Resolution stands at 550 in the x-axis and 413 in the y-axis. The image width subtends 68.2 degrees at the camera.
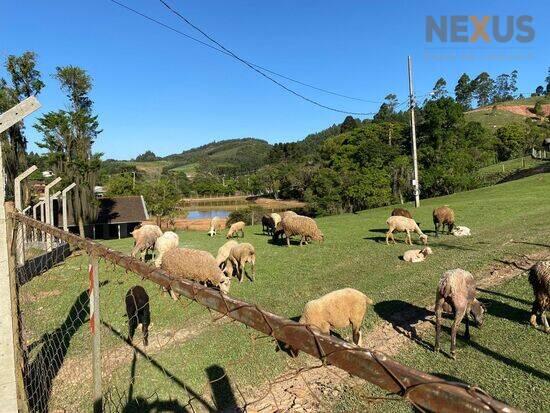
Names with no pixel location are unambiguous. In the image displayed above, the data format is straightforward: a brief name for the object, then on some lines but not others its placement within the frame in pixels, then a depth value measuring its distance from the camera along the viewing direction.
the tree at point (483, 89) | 136.88
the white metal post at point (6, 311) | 3.13
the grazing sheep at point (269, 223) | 22.80
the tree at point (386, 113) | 78.70
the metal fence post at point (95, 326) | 2.89
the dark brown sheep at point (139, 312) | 8.46
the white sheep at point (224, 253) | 13.41
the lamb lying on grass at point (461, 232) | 16.81
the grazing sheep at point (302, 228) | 17.58
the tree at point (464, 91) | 128.00
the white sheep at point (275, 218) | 22.61
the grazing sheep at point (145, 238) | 16.16
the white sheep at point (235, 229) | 22.27
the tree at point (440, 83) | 93.75
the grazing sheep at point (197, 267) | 11.00
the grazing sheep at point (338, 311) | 6.98
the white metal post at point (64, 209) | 19.28
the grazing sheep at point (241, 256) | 12.66
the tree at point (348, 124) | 100.14
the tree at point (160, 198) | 40.19
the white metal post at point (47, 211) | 17.25
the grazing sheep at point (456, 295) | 6.85
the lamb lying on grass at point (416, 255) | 13.11
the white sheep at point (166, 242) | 15.03
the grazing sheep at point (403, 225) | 16.22
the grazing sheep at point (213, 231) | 24.63
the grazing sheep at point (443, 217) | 17.20
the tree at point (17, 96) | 19.08
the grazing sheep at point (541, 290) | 7.04
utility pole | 27.77
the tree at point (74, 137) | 23.58
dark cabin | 35.41
